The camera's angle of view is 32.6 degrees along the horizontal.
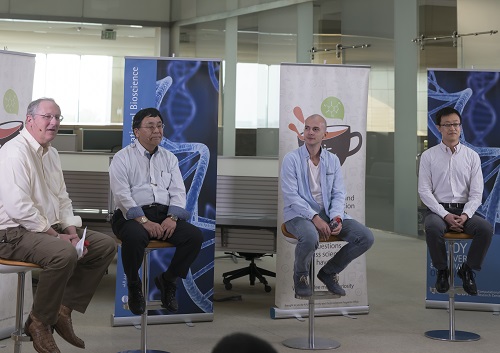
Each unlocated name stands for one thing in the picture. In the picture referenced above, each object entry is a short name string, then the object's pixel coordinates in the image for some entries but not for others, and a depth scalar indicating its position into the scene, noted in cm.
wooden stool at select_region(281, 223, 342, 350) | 515
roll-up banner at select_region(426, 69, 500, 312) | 637
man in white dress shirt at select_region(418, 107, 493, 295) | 541
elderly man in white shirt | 414
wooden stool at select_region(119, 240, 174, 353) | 473
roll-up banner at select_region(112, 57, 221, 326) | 572
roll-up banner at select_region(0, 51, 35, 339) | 519
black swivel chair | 724
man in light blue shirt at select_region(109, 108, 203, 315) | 470
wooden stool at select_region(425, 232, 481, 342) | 537
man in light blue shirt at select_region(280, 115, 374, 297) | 510
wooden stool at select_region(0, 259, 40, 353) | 401
